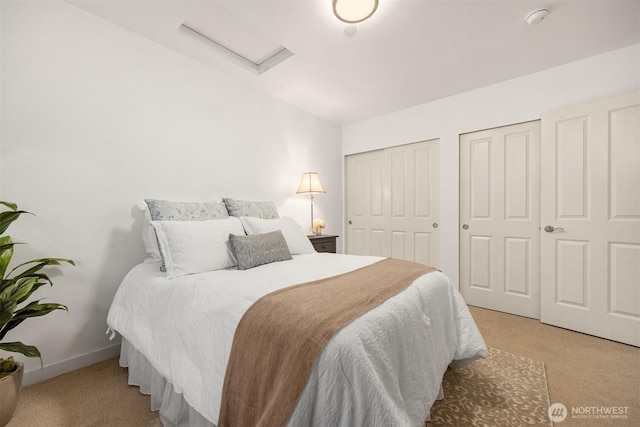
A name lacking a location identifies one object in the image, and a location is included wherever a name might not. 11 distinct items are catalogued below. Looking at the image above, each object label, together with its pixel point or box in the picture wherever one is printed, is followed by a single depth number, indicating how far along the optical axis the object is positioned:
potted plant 1.28
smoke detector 1.89
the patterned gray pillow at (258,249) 1.81
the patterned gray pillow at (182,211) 1.96
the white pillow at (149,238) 1.94
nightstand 3.14
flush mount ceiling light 1.72
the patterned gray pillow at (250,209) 2.47
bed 0.85
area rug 1.39
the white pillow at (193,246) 1.65
